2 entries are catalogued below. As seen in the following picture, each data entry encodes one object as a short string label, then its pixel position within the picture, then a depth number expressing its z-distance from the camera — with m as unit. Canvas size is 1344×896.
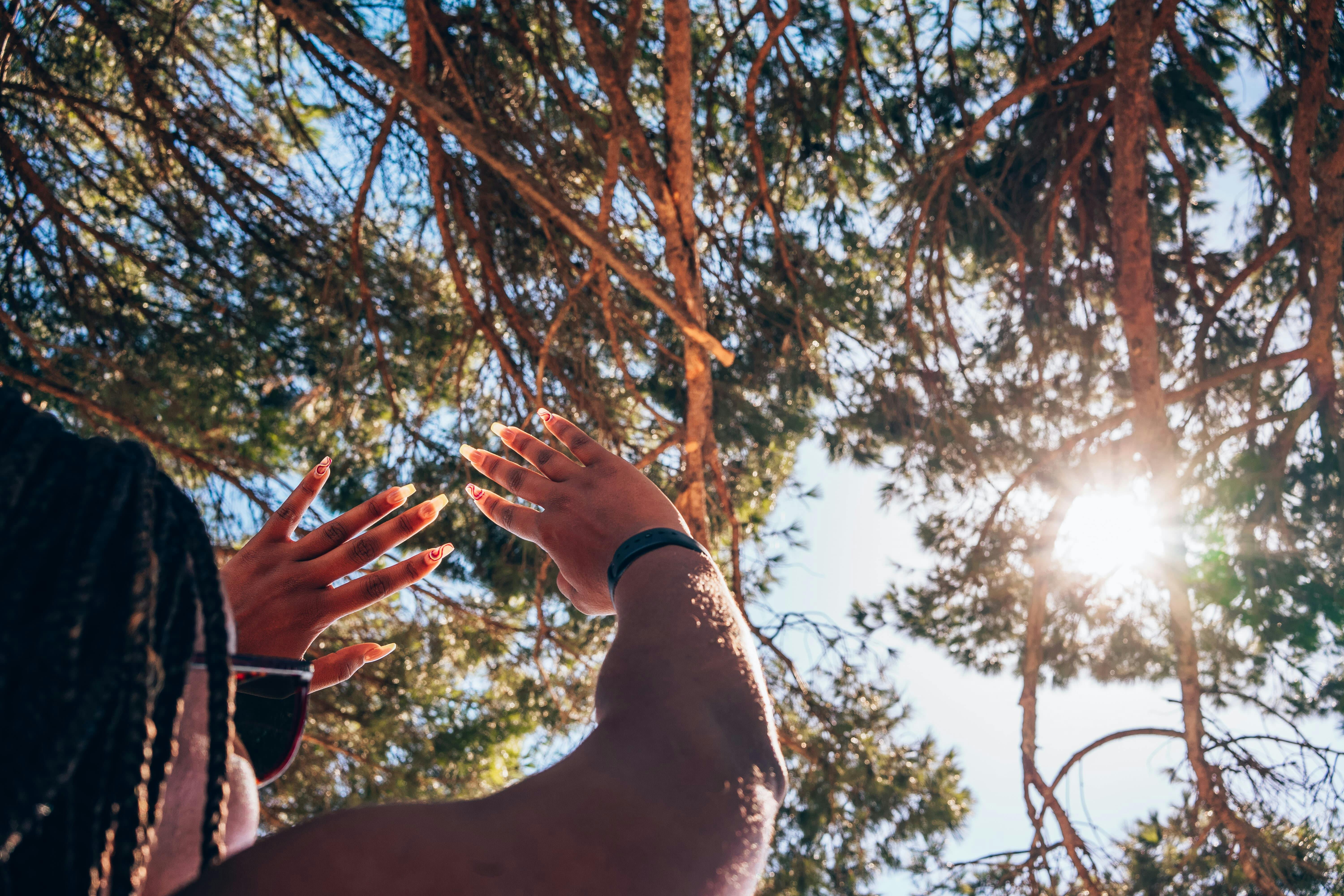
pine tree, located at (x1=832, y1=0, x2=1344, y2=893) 2.90
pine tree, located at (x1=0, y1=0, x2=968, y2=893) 3.30
